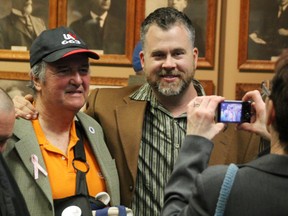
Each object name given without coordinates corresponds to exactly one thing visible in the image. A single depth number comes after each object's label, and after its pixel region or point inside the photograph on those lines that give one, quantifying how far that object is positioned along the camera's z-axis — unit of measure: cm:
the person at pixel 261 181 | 162
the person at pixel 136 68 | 391
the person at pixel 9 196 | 199
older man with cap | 253
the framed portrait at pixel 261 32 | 491
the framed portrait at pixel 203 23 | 492
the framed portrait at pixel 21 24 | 503
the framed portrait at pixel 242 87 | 489
